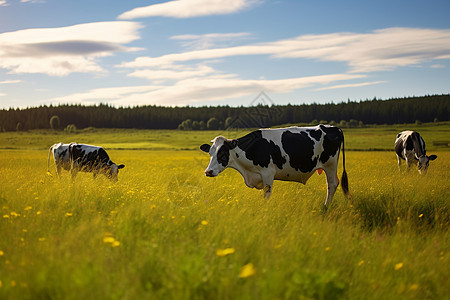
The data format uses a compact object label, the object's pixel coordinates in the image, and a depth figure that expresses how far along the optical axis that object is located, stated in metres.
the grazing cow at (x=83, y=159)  15.16
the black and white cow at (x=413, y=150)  17.02
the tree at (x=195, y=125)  124.19
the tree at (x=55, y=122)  136.91
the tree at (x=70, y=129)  124.71
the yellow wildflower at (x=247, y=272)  3.47
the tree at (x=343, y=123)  113.38
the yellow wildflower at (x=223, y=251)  4.00
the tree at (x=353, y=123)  112.38
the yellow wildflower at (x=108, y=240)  4.47
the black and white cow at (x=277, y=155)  9.70
